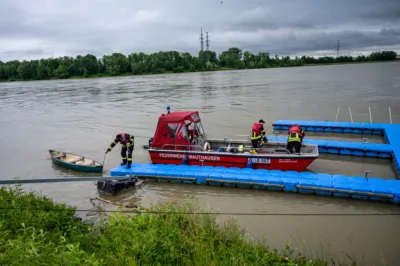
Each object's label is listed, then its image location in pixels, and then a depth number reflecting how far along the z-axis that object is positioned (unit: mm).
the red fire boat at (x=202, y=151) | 11867
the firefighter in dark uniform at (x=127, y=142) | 12742
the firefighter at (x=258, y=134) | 12594
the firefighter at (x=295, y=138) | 11891
